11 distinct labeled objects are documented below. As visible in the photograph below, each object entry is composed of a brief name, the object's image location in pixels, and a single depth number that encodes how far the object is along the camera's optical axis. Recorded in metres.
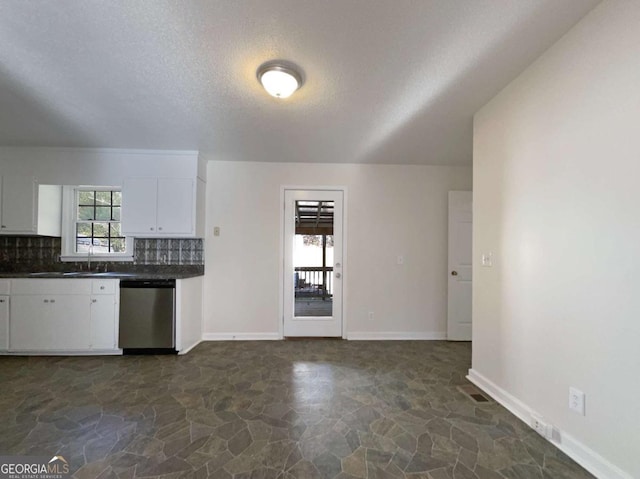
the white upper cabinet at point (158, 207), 3.53
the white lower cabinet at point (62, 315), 3.15
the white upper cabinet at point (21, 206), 3.43
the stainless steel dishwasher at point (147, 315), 3.22
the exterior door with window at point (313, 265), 3.91
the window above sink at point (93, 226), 3.75
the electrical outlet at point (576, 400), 1.59
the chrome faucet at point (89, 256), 3.72
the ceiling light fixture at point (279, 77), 1.89
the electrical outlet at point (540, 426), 1.77
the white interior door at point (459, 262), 3.91
